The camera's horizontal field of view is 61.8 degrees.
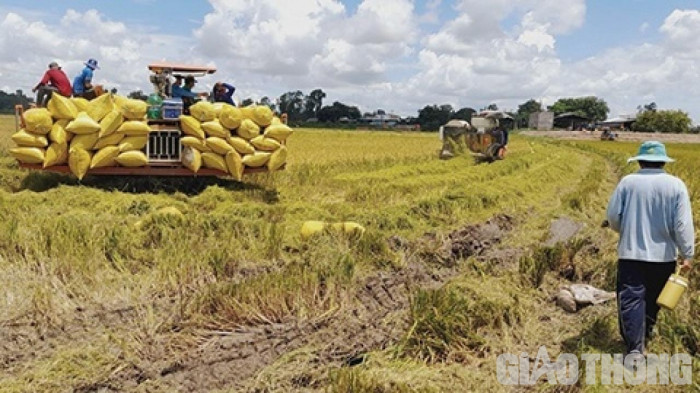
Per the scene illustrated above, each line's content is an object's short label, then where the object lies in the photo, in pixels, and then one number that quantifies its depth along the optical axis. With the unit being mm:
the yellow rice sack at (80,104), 8375
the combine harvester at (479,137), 17359
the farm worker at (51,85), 8906
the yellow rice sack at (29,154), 8133
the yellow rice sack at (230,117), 8742
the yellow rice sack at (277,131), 9023
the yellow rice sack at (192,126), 8789
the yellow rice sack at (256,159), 8883
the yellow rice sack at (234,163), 8758
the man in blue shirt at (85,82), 9062
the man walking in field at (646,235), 3785
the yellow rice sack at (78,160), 8211
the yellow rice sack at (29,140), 8164
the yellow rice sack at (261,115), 8930
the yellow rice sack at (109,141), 8445
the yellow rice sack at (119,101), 8539
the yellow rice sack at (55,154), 8164
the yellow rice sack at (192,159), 8727
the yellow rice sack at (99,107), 8391
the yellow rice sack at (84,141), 8265
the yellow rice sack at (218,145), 8742
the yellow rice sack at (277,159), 8992
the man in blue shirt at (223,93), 9539
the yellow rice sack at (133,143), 8586
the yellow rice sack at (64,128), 8250
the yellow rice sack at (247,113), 8906
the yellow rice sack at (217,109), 8820
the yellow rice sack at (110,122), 8375
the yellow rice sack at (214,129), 8758
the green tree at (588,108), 92250
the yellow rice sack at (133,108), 8523
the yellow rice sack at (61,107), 8141
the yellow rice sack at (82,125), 8133
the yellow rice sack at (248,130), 8875
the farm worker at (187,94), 9469
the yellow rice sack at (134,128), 8555
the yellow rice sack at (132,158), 8570
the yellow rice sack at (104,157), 8430
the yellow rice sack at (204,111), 8773
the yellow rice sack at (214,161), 8828
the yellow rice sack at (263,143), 8945
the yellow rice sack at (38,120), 8117
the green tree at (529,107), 111188
